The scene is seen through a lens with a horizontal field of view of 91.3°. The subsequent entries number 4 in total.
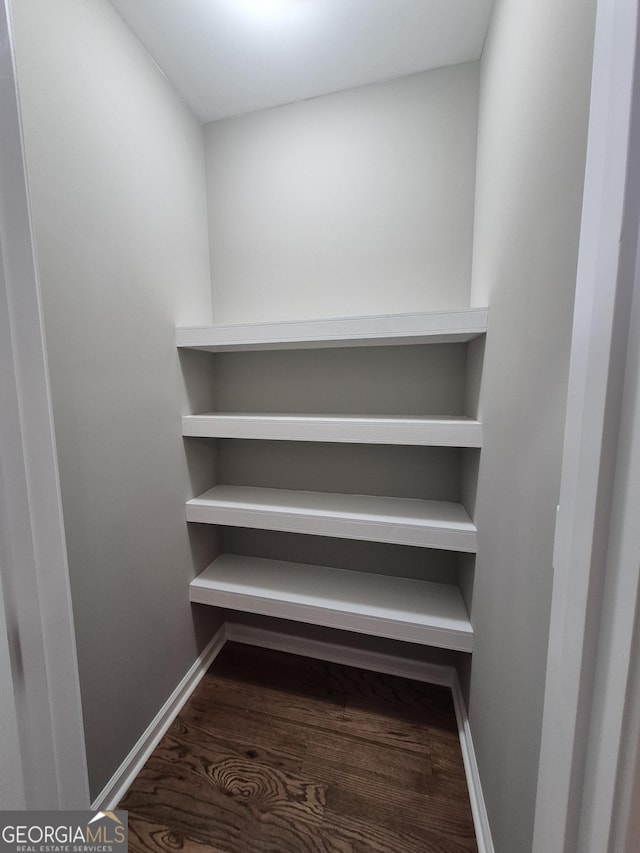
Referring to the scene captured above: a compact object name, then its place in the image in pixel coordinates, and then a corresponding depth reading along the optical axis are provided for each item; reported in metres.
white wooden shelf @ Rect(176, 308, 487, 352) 1.02
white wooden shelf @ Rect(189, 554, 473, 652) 1.15
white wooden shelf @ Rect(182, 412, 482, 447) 1.05
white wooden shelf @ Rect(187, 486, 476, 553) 1.10
